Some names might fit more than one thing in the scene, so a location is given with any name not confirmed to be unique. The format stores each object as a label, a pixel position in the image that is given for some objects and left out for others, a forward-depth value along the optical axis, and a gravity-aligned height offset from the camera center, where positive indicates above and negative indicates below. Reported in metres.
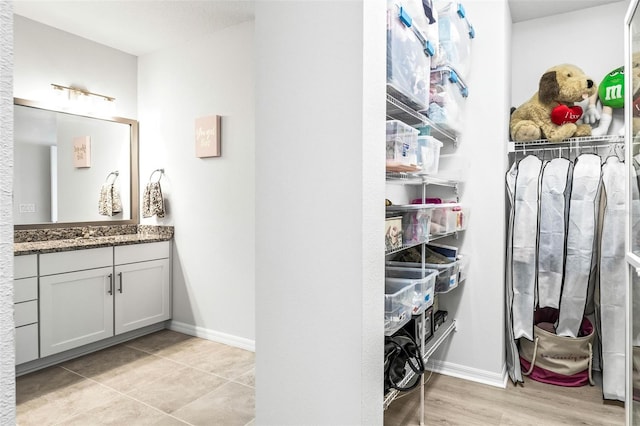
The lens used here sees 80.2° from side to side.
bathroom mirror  2.99 +0.38
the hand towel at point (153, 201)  3.46 +0.09
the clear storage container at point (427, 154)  1.74 +0.27
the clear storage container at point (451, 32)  2.07 +1.01
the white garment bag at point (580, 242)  2.38 -0.20
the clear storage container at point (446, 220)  2.04 -0.05
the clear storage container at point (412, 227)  1.72 -0.07
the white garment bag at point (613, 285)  2.23 -0.45
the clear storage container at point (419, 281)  1.69 -0.33
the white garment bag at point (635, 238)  1.53 -0.11
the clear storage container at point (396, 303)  1.49 -0.38
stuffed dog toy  2.52 +0.71
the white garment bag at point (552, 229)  2.45 -0.12
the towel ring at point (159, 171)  3.56 +0.37
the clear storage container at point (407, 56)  1.40 +0.62
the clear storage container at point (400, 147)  1.49 +0.26
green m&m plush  2.47 +0.80
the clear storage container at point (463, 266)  2.49 -0.37
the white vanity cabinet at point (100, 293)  2.67 -0.64
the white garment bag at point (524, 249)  2.47 -0.26
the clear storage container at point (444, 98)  1.99 +0.62
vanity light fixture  3.15 +0.97
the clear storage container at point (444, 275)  2.11 -0.37
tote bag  2.43 -0.96
